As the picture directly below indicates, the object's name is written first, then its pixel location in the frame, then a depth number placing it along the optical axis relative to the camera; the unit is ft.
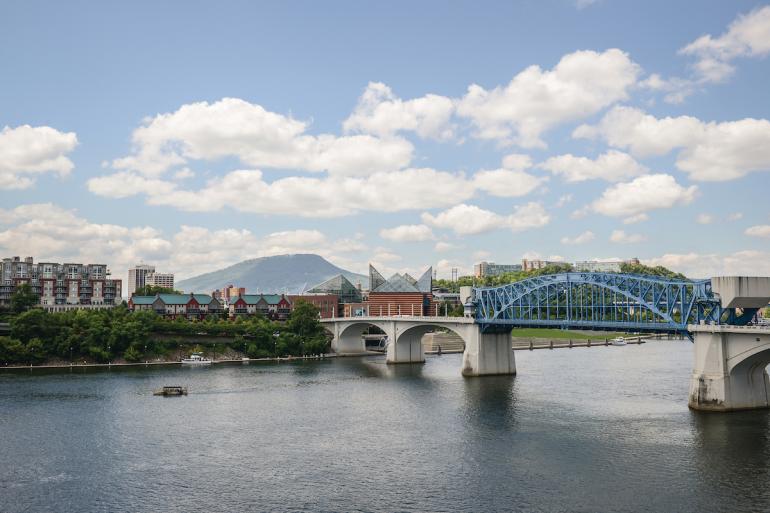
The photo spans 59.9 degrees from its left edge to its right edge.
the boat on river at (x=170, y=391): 325.21
